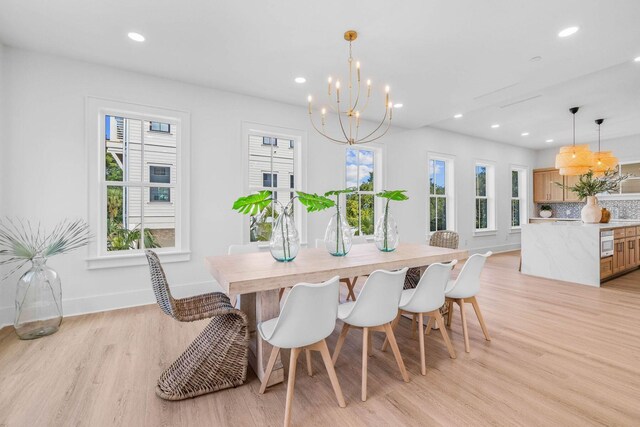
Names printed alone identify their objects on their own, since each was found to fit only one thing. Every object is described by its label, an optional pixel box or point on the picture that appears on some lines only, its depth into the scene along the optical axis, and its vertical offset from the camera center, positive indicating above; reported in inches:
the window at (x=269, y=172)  180.1 +26.1
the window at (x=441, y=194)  262.4 +16.9
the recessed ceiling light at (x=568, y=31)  105.5 +64.5
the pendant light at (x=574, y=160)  169.0 +29.7
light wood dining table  70.0 -14.7
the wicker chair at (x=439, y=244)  125.8 -15.0
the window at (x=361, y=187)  214.8 +19.0
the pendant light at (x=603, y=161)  185.9 +31.6
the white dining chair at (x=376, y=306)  70.6 -22.8
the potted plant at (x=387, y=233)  108.0 -7.3
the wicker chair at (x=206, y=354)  72.7 -36.5
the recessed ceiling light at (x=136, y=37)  110.4 +66.5
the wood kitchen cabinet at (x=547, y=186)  317.4 +28.1
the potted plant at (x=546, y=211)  327.6 +1.2
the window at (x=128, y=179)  133.6 +17.6
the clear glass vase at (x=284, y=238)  88.0 -7.2
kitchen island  177.5 -24.8
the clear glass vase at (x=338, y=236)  98.1 -7.5
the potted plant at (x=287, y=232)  88.1 -5.4
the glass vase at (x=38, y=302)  107.9 -32.3
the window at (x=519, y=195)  330.6 +19.4
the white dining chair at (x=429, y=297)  81.4 -23.5
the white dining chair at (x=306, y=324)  61.6 -23.8
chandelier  112.9 +66.0
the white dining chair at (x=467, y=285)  93.3 -23.1
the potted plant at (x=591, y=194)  197.2 +12.4
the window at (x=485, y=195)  297.4 +17.6
